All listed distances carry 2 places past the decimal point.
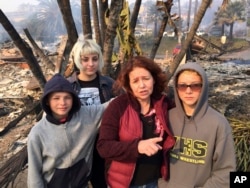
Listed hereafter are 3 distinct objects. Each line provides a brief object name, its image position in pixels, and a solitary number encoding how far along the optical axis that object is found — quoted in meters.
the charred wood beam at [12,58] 16.40
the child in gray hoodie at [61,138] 1.75
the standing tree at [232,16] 37.34
